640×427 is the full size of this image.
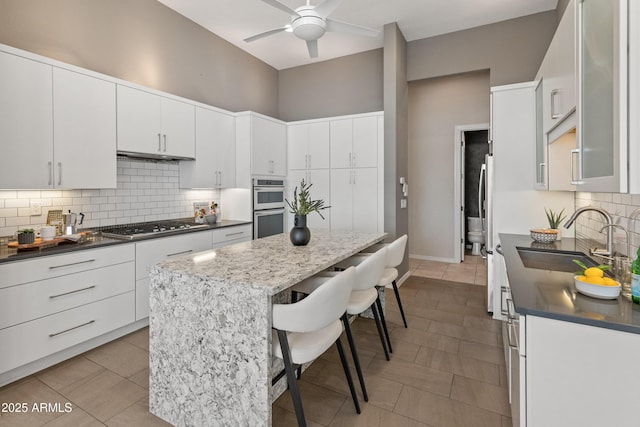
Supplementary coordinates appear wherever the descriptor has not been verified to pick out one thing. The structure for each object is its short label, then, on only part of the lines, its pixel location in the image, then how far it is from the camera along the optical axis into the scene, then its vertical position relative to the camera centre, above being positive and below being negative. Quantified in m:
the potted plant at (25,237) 2.29 -0.19
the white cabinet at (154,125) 2.98 +0.87
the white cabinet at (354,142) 4.23 +0.92
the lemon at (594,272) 1.31 -0.26
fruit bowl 1.21 -0.31
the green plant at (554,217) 2.80 -0.06
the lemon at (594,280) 1.25 -0.28
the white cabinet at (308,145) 4.56 +0.95
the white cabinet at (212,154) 3.77 +0.70
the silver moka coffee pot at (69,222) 2.66 -0.10
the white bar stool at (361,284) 1.96 -0.49
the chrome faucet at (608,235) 1.67 -0.13
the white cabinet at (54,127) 2.25 +0.66
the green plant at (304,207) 2.38 +0.03
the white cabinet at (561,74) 1.57 +0.78
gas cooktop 2.87 -0.18
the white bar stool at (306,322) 1.47 -0.53
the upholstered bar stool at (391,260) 2.58 -0.42
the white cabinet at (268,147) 4.23 +0.89
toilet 5.58 -0.40
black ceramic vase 2.43 -0.17
